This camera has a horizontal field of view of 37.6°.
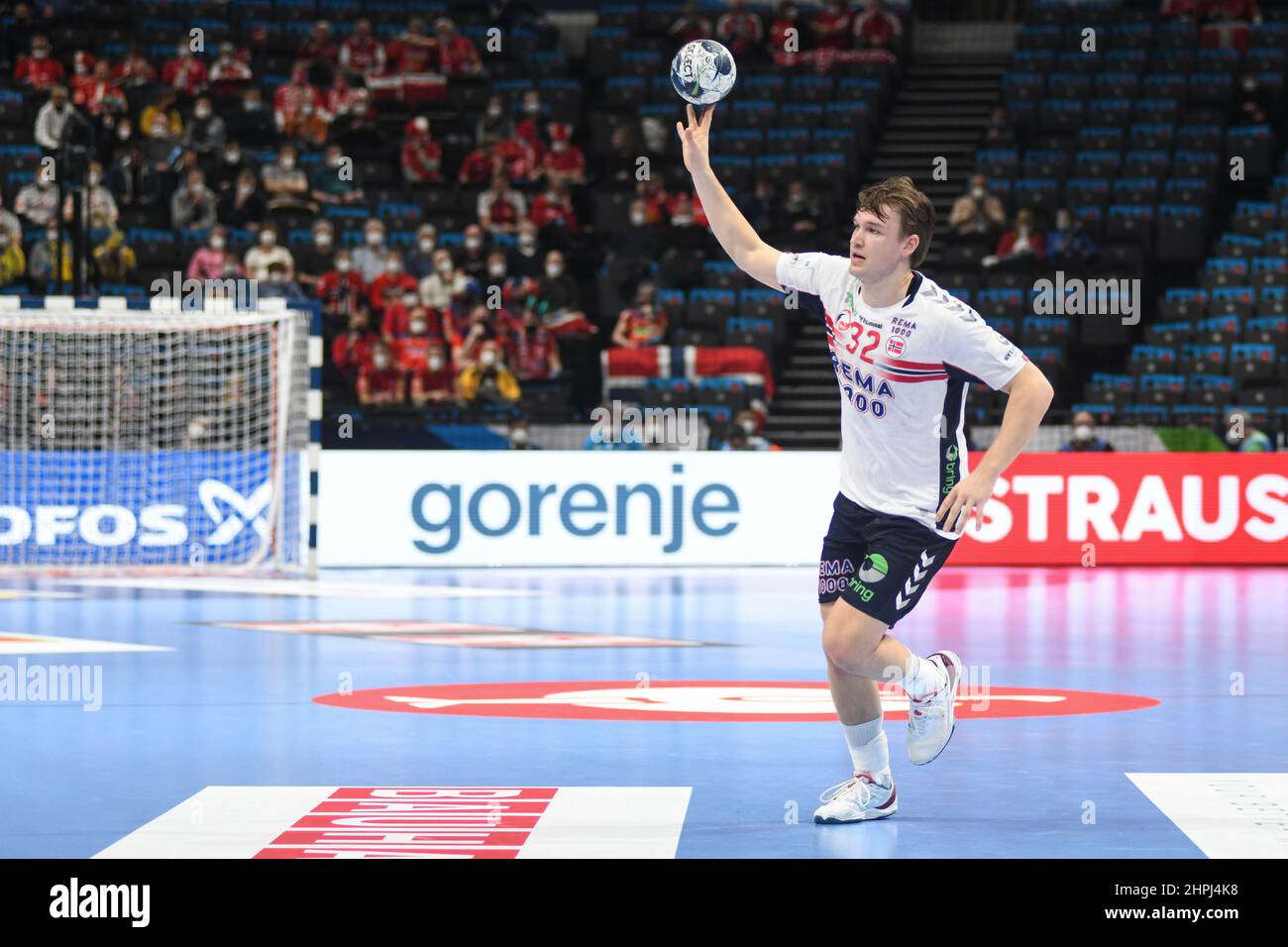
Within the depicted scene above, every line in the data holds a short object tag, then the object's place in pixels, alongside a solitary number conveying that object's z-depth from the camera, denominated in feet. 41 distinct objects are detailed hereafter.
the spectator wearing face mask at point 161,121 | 86.02
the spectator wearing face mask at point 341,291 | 76.28
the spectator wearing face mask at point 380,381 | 72.18
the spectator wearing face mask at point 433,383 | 71.77
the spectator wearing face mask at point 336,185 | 84.33
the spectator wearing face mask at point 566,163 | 85.97
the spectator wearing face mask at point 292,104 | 88.07
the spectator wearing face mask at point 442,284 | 76.74
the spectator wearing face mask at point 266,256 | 75.36
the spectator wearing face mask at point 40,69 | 89.45
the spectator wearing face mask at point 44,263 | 76.38
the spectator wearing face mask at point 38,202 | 79.41
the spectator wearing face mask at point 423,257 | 78.02
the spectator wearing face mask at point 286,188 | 82.89
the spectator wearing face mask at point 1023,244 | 77.87
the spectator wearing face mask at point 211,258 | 75.61
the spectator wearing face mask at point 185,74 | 89.51
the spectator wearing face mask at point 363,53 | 91.35
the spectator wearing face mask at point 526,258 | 79.05
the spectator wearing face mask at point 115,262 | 76.23
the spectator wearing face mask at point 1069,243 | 77.92
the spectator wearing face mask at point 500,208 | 82.79
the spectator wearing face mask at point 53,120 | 83.87
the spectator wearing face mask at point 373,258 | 78.23
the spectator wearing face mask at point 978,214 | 80.23
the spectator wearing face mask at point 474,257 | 79.20
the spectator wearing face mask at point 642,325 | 74.69
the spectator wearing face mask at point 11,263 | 75.92
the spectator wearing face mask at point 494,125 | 87.20
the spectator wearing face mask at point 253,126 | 86.89
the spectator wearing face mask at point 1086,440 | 67.31
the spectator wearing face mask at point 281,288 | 71.77
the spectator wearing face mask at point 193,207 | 80.74
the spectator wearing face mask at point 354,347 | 72.90
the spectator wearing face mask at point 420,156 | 87.04
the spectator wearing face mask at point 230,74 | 89.76
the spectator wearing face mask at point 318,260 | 77.77
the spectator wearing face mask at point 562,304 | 76.69
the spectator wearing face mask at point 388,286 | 76.89
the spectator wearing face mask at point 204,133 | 85.46
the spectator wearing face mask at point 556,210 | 82.58
